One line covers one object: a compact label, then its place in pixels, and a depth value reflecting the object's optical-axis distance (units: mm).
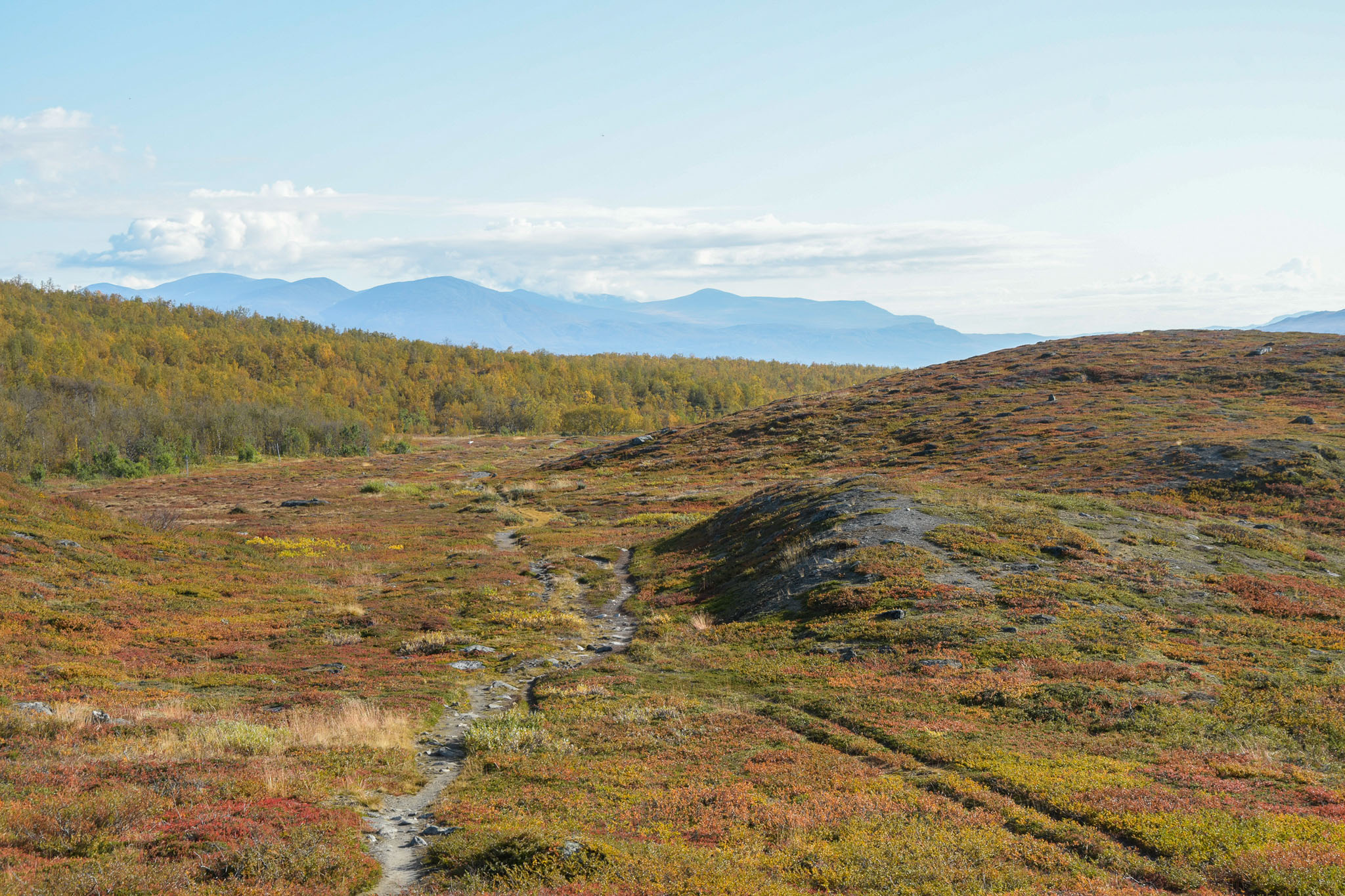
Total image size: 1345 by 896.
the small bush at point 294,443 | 167375
